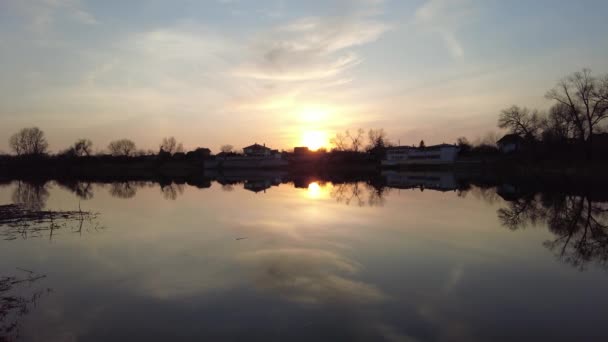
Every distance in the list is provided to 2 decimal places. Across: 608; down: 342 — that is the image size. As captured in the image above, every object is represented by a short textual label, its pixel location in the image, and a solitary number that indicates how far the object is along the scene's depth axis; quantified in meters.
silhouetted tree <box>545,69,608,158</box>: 50.03
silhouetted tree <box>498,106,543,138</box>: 68.46
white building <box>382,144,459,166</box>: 85.81
